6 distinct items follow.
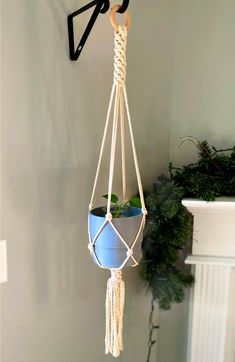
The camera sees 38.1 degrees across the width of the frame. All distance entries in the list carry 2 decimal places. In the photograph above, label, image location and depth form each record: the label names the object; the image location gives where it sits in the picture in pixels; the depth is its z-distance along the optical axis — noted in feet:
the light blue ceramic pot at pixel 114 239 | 2.38
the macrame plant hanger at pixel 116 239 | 2.35
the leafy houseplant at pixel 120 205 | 2.59
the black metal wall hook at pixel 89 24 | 2.45
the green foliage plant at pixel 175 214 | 3.51
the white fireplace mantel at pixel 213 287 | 3.92
